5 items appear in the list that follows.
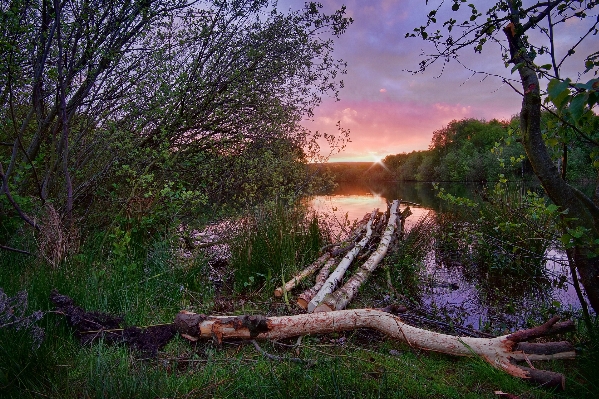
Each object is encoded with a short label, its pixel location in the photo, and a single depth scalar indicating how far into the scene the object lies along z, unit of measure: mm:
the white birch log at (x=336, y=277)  4750
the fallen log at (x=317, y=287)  4809
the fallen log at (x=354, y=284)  4689
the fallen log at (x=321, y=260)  5371
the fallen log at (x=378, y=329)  3285
